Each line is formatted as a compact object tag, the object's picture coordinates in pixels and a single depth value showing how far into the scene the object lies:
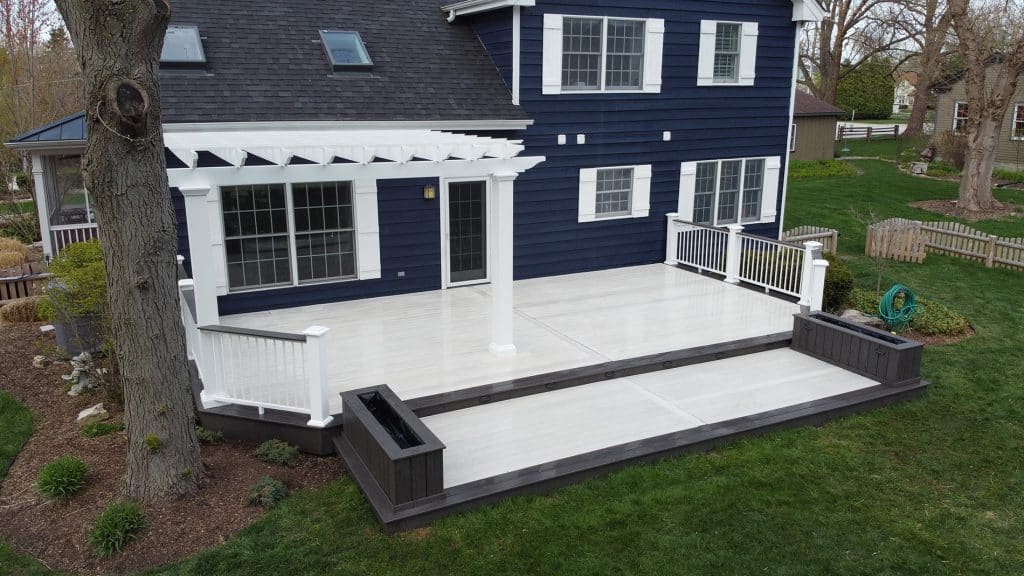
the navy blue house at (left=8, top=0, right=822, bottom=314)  9.57
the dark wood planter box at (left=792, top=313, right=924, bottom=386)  8.04
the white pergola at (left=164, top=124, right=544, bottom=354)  7.04
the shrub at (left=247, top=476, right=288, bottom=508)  5.81
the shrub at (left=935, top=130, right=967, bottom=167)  26.25
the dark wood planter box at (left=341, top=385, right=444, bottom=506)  5.53
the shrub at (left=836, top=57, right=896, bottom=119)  45.72
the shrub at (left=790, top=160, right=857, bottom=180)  26.33
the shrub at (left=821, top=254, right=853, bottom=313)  10.84
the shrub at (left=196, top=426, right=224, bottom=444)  6.85
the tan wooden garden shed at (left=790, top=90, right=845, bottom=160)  27.95
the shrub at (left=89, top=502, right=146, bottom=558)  5.19
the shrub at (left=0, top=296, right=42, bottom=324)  10.70
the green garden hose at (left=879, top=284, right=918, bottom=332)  10.12
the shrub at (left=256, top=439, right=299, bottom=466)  6.50
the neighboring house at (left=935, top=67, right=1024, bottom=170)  26.57
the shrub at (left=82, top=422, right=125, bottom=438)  7.05
